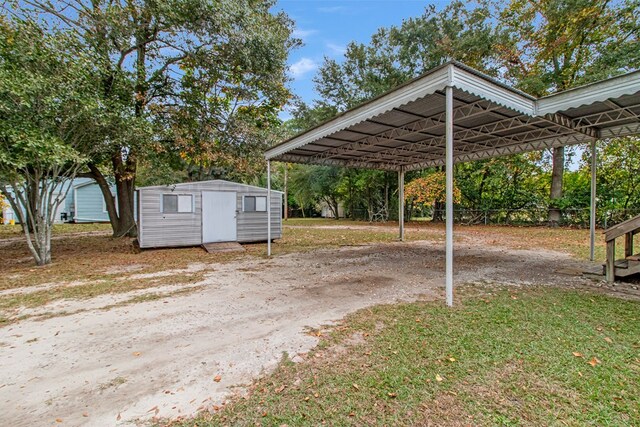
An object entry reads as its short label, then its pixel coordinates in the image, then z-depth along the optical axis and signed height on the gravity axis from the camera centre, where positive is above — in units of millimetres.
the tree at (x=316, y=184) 23544 +2017
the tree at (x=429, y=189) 17016 +1072
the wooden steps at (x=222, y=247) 8859 -1249
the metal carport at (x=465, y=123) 4125 +1790
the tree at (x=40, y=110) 5352 +1979
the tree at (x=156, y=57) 7543 +4652
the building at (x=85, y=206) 19531 +138
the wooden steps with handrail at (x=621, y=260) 4559 -859
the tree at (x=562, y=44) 11867 +7541
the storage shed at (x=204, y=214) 8719 -203
